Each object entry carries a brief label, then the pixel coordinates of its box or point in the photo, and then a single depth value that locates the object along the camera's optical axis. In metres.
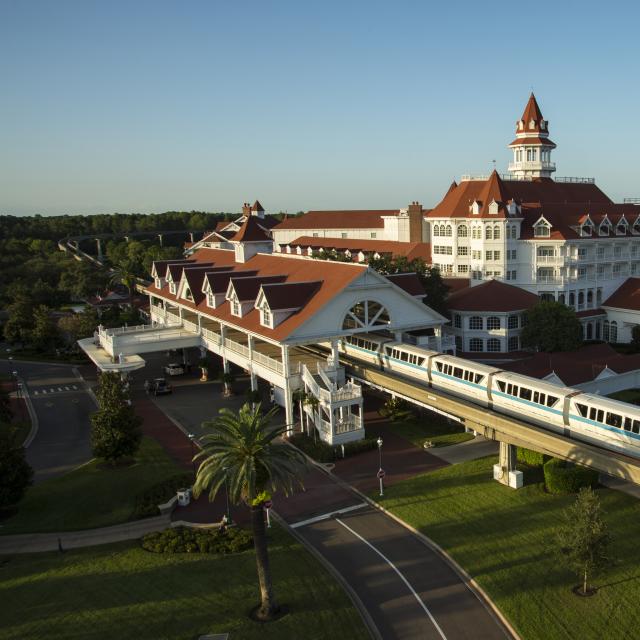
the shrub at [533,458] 34.25
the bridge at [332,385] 28.19
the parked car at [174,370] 60.59
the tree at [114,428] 36.66
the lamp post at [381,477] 32.06
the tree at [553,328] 56.06
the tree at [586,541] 22.55
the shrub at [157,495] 31.35
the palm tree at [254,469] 21.86
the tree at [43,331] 72.12
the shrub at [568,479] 30.98
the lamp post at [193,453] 35.81
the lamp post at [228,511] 30.05
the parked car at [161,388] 54.09
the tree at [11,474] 30.78
